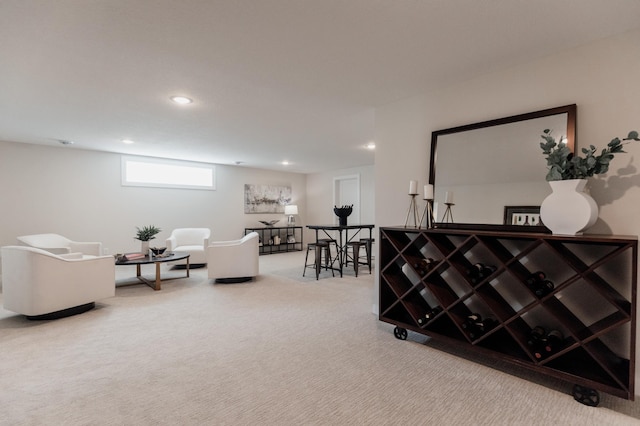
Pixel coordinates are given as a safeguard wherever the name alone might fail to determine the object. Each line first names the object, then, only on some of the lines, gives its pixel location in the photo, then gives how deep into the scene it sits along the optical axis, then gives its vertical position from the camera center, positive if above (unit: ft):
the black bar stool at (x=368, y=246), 17.68 -2.19
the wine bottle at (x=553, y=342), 6.25 -2.75
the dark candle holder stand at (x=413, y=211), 9.41 -0.06
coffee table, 13.53 -2.46
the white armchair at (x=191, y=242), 18.90 -2.32
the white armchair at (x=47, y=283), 9.65 -2.55
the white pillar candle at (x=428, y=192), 8.60 +0.48
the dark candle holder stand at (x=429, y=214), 8.81 -0.15
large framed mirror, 7.15 +1.12
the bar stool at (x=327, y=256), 17.08 -2.84
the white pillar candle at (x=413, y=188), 8.85 +0.61
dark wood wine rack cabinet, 5.77 -2.15
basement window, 20.40 +2.47
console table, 27.07 -2.81
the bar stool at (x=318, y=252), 16.34 -2.37
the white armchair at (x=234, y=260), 14.87 -2.58
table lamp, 27.40 -0.17
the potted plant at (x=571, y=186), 5.85 +0.48
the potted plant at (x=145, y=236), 15.49 -1.47
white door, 26.08 +1.36
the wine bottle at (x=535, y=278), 6.62 -1.49
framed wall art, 26.55 +0.91
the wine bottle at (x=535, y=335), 6.47 -2.72
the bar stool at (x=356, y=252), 17.01 -2.45
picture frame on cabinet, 7.10 -0.15
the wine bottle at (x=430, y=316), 8.05 -2.84
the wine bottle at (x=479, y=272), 7.38 -1.52
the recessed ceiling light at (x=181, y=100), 9.93 +3.60
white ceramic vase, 5.88 +0.04
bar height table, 15.80 -1.00
